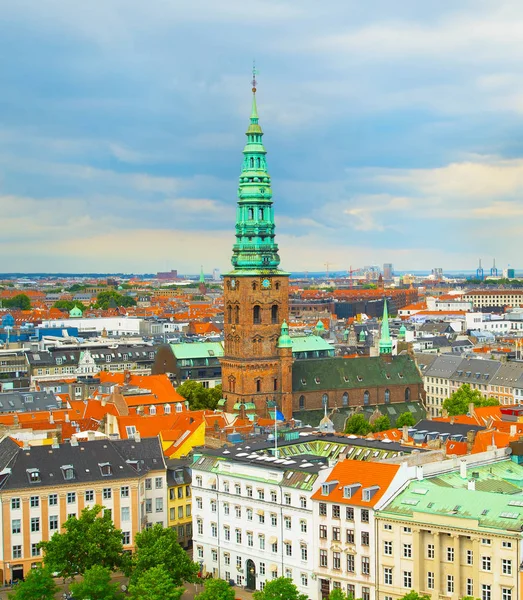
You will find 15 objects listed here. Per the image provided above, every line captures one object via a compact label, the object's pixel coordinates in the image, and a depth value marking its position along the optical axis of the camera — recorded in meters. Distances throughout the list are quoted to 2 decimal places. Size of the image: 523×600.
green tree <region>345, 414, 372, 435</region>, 140.38
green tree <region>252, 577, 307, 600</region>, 74.69
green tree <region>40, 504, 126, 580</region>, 81.69
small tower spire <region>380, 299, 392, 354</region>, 170.25
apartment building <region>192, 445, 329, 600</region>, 83.94
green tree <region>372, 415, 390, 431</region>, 143.12
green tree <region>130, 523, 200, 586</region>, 79.56
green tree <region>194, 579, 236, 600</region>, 74.88
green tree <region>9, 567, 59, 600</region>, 75.81
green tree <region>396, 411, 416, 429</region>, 147.50
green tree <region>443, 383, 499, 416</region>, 152.84
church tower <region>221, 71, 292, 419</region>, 143.50
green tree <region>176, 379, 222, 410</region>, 160.25
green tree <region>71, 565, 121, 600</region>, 75.69
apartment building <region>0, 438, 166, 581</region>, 89.88
